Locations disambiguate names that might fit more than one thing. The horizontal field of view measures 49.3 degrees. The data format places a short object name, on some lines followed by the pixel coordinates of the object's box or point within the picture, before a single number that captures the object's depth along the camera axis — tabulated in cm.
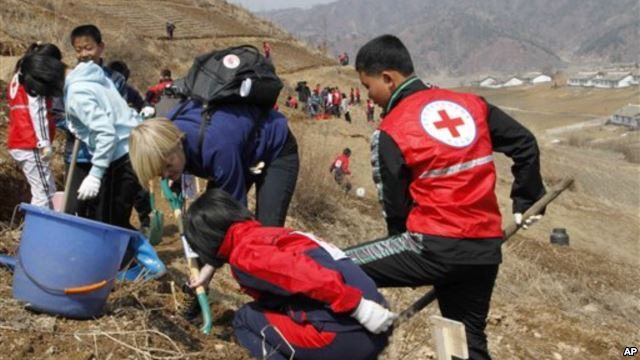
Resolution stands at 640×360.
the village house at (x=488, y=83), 16975
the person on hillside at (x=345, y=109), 2414
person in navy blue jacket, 272
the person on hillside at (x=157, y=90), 880
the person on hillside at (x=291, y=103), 2353
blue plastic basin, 274
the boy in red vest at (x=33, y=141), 448
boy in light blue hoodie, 344
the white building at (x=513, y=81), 16600
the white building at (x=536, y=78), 16295
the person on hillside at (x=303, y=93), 2452
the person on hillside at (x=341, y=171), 1270
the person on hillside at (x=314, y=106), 2283
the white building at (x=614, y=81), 12700
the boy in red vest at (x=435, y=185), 271
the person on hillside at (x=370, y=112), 2575
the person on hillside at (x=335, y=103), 2402
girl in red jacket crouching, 239
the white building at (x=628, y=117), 7550
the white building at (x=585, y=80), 13100
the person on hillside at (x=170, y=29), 3106
